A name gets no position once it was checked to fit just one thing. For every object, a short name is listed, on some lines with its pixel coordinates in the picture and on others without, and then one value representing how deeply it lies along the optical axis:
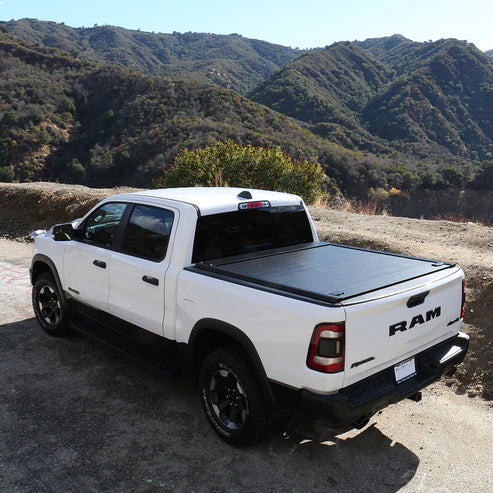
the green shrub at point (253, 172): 14.05
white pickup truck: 2.96
